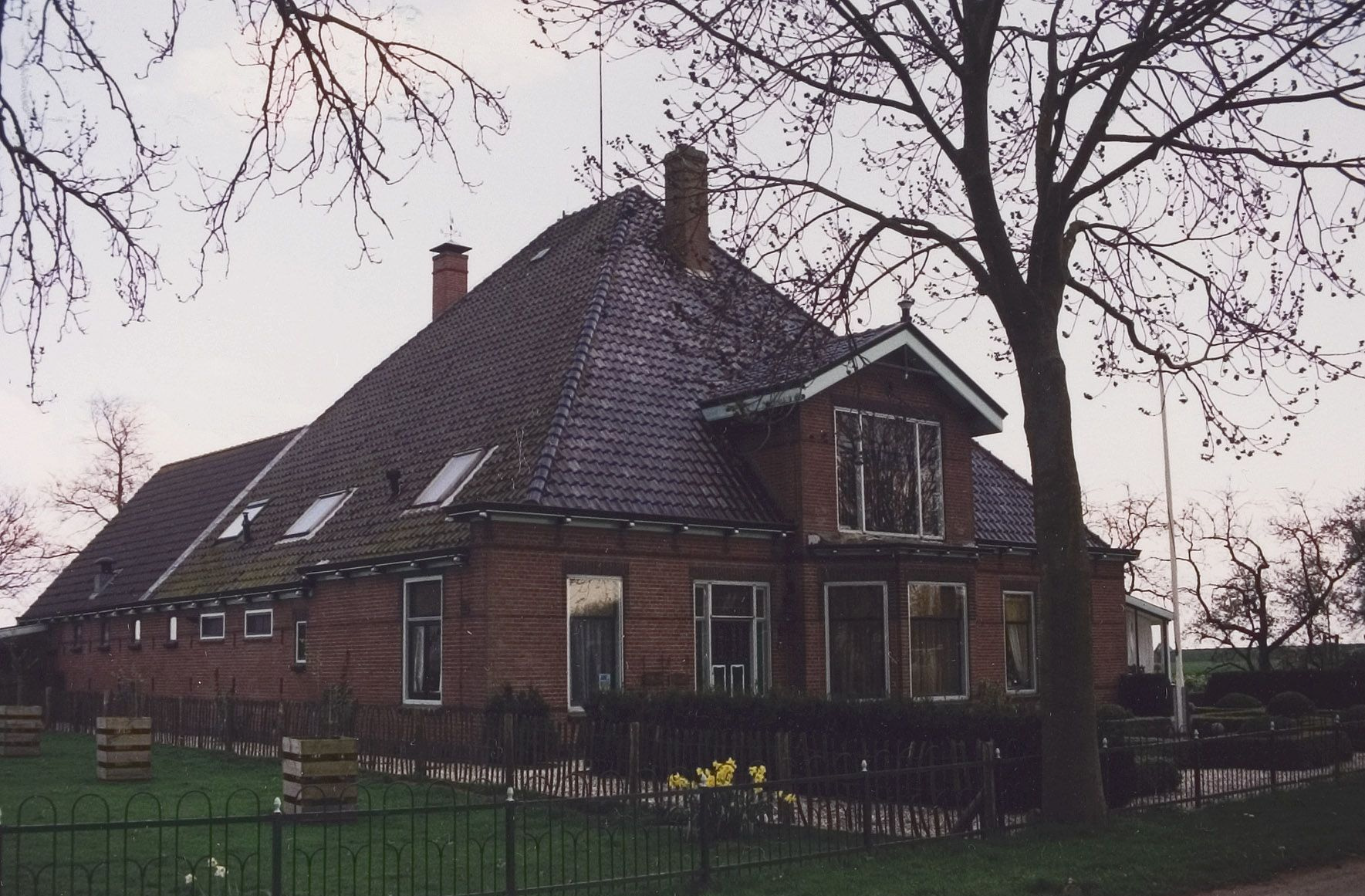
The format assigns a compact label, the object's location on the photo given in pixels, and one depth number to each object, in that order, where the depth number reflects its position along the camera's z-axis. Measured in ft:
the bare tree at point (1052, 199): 45.37
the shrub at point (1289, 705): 88.02
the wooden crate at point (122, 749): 60.23
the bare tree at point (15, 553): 177.06
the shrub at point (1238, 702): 96.48
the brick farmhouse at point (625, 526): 67.21
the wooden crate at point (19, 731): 73.77
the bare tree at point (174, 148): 26.45
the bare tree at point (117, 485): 182.39
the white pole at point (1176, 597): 89.35
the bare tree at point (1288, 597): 151.84
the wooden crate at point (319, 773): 48.32
